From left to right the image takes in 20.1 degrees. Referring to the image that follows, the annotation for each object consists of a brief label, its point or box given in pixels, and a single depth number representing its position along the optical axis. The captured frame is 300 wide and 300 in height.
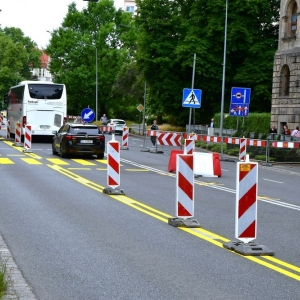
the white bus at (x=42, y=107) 45.38
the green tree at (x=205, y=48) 56.84
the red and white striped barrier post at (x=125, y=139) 42.82
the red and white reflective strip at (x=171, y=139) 35.62
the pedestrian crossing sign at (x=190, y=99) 36.94
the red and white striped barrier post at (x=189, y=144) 20.89
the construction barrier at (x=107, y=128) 54.47
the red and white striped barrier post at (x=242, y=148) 33.28
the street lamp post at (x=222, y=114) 45.53
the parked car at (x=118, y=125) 70.40
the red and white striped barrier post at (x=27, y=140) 35.63
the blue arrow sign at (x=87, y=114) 58.47
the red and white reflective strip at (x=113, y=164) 18.20
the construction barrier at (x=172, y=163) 26.98
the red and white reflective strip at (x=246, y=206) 10.36
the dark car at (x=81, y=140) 32.47
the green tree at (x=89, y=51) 86.62
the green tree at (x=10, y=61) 128.38
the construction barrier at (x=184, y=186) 12.84
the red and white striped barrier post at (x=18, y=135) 42.29
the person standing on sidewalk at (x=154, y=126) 47.34
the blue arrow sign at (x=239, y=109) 37.19
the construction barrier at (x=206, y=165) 25.50
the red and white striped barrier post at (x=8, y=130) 52.66
